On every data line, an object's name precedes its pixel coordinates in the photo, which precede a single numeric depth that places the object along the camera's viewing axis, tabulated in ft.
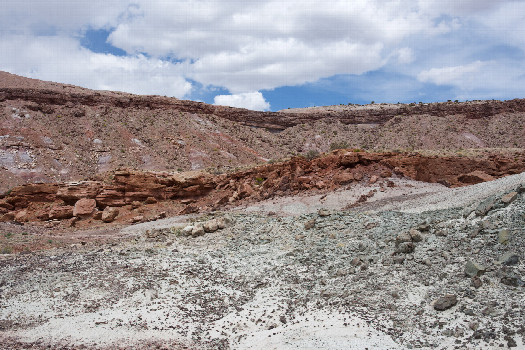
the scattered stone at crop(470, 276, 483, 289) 23.53
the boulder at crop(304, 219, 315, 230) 44.38
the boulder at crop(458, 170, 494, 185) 64.18
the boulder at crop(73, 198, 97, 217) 74.38
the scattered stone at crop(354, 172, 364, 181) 65.83
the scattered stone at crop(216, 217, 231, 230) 50.03
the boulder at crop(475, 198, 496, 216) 31.37
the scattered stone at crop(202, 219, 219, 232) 49.49
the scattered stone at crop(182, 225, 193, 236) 48.98
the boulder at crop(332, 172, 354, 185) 65.92
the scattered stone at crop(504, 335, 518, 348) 18.51
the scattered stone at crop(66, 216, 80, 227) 72.79
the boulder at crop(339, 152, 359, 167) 68.59
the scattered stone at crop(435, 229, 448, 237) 30.73
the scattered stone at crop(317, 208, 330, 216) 47.15
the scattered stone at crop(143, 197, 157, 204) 77.87
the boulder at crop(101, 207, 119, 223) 72.64
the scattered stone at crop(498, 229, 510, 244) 26.30
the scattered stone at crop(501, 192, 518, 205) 30.92
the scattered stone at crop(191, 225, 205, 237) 48.31
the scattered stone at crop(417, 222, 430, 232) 32.58
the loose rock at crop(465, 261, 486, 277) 24.25
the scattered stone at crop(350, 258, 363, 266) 31.19
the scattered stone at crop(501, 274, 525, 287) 22.52
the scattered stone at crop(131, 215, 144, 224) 71.87
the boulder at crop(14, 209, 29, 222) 75.97
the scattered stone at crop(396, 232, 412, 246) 31.48
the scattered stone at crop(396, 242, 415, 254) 30.14
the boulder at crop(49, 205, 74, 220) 75.15
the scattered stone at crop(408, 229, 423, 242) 31.19
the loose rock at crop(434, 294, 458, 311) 22.84
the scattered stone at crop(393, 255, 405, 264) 29.25
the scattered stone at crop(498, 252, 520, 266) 24.07
